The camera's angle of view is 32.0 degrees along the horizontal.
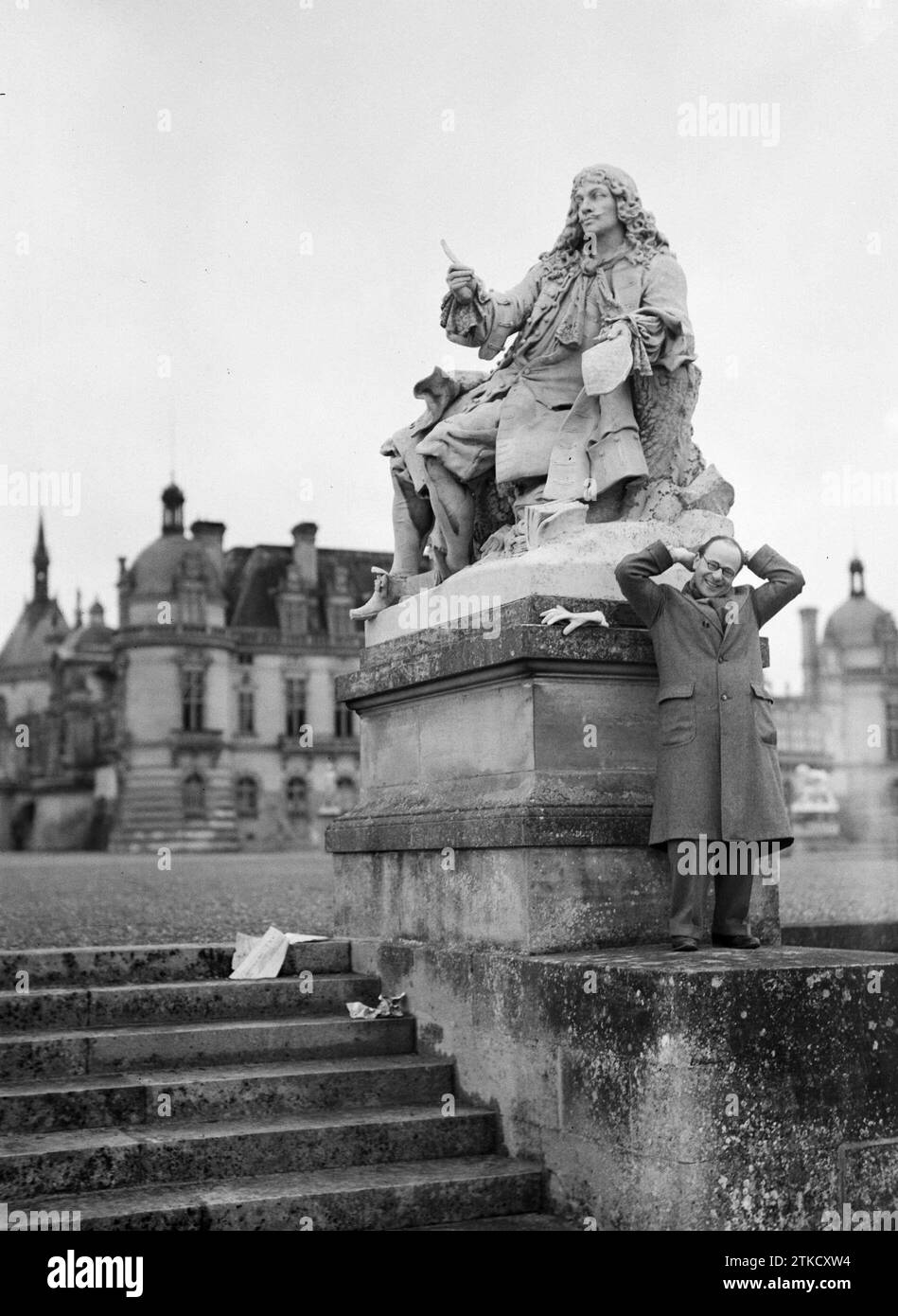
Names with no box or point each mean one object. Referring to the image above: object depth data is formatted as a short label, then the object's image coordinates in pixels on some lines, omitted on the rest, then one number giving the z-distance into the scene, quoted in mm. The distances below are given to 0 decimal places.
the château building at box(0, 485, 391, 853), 71375
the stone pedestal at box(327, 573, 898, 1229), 5258
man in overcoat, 6098
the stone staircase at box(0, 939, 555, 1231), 5465
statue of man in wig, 7305
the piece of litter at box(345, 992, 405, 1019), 6988
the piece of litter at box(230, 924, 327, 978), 7449
